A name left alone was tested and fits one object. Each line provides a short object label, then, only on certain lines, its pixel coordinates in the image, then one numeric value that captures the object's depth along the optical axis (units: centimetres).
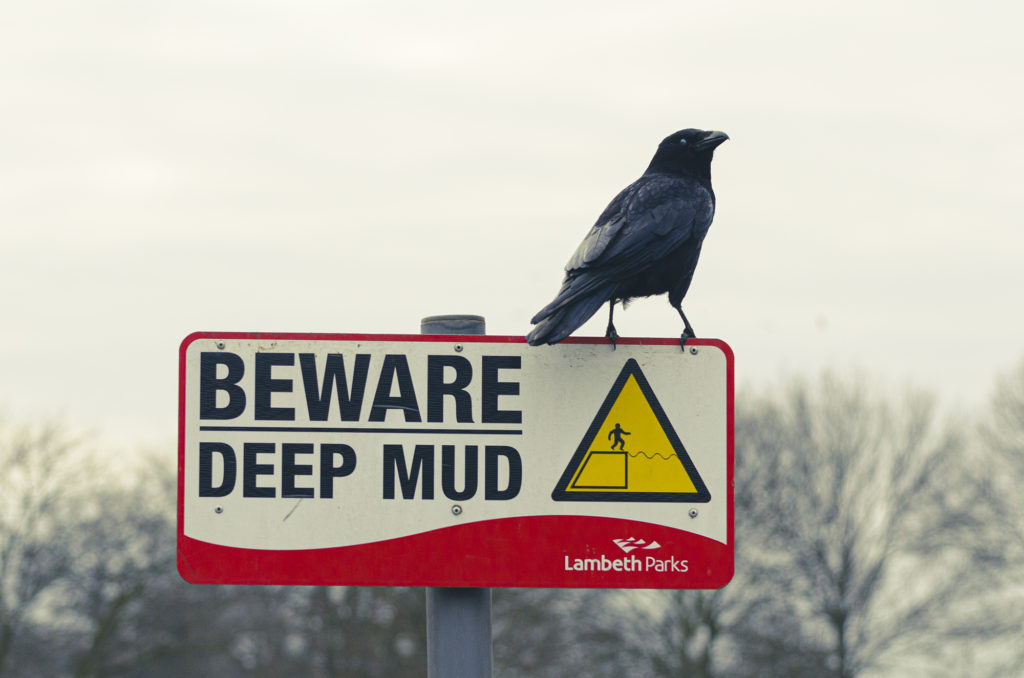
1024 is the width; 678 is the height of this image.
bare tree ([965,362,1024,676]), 6456
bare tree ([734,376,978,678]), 6762
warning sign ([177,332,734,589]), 591
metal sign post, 573
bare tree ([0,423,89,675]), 6837
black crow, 609
